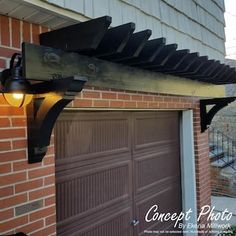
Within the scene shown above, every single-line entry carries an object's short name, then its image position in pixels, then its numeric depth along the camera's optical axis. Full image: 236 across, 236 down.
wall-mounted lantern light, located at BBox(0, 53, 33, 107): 1.52
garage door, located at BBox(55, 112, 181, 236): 2.47
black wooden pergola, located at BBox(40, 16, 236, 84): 1.64
